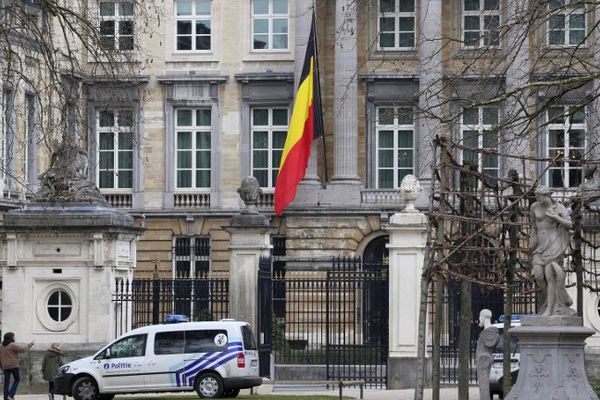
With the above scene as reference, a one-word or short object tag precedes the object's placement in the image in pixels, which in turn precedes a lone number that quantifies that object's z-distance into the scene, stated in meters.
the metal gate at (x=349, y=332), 42.12
